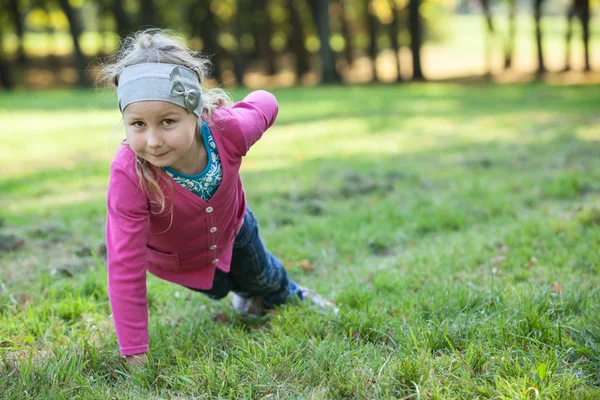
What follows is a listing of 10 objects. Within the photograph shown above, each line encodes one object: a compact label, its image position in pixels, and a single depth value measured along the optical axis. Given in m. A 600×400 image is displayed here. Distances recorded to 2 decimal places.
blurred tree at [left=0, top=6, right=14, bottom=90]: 30.30
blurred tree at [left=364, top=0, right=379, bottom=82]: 28.93
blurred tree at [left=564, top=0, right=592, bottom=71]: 25.89
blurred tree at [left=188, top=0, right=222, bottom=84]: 28.14
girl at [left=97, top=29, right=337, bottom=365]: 2.58
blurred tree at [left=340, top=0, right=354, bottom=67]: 32.76
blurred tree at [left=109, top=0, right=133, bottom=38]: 27.37
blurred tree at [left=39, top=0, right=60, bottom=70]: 36.44
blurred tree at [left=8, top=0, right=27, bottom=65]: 29.92
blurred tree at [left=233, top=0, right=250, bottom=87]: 26.34
